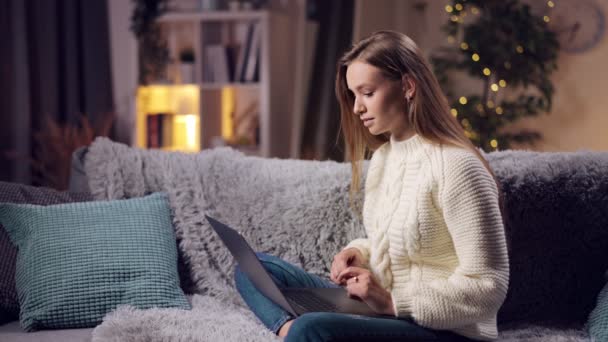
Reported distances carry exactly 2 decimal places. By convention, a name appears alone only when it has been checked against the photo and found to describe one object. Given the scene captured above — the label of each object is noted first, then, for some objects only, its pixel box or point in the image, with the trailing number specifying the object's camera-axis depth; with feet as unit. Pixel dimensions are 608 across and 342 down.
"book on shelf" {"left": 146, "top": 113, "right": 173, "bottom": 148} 14.07
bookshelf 13.43
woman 4.42
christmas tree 12.45
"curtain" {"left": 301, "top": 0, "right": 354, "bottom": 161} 13.25
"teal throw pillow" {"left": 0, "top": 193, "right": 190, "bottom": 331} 5.63
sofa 5.65
